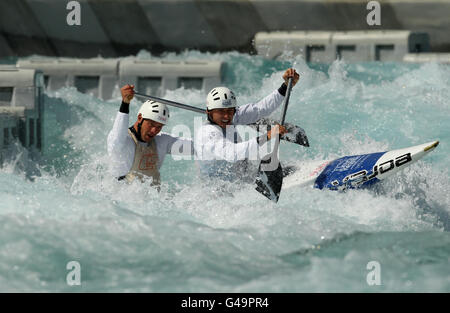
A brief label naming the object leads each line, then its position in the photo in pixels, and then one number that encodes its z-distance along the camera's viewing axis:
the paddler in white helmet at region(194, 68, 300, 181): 15.33
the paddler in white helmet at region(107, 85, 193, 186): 15.36
